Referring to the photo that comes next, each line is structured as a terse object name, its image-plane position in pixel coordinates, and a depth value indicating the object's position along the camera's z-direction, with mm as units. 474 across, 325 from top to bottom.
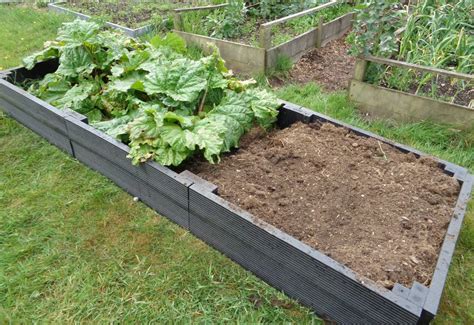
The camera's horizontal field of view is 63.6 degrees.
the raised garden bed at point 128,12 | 5812
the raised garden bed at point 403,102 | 3360
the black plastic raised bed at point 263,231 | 1728
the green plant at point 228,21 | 5145
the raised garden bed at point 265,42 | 4426
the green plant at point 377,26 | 3461
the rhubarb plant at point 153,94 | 2494
